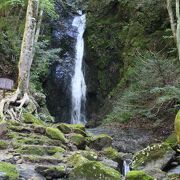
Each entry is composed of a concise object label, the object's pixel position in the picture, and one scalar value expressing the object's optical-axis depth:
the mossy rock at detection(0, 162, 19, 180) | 5.95
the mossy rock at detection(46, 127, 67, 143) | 9.10
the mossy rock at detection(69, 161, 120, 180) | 6.11
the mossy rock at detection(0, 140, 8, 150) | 8.08
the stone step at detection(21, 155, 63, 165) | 7.34
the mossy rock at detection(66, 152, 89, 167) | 7.11
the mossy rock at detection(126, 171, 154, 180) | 6.22
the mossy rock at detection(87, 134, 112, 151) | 9.94
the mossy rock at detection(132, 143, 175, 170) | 8.23
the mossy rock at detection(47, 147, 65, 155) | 8.16
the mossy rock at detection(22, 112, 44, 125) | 10.60
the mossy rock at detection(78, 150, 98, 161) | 7.96
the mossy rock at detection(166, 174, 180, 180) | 7.00
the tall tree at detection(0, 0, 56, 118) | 11.19
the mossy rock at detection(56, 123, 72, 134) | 10.02
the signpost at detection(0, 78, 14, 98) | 11.86
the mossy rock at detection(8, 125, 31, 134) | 9.28
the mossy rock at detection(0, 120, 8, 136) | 8.89
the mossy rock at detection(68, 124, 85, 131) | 10.38
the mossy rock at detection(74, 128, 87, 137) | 10.30
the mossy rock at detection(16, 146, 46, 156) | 7.85
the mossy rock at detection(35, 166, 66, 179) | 6.51
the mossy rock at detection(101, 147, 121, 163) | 9.02
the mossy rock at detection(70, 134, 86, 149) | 9.30
